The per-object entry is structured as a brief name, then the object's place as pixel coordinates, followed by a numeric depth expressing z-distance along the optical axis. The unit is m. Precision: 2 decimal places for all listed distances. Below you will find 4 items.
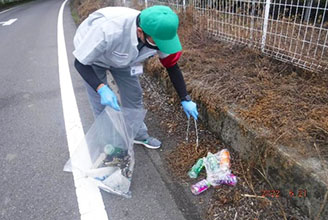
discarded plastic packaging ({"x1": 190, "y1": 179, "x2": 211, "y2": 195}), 2.03
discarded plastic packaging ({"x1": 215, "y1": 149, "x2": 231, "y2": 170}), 2.16
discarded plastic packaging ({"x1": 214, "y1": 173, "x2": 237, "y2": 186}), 2.06
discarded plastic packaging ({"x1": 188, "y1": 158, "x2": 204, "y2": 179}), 2.18
